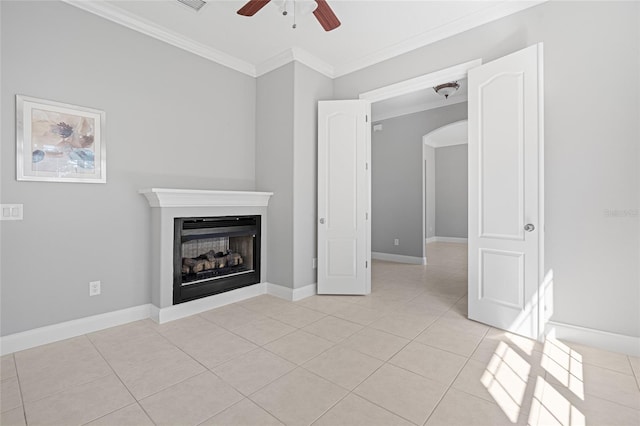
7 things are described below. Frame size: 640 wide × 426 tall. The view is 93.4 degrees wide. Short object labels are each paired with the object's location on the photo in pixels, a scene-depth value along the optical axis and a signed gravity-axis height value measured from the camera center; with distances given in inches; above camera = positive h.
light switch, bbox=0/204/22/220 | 90.6 +0.4
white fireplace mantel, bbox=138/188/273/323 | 115.9 -7.4
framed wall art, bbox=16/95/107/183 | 93.9 +23.8
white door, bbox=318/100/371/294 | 148.9 +8.2
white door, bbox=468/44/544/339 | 98.6 +7.2
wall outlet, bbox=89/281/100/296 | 107.4 -26.8
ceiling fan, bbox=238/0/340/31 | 84.8 +59.4
